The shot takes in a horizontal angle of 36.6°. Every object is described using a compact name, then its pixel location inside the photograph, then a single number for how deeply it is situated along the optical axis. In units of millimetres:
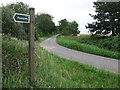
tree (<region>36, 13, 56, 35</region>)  78438
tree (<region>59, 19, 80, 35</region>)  68375
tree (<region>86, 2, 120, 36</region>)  32062
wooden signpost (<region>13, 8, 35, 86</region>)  4574
